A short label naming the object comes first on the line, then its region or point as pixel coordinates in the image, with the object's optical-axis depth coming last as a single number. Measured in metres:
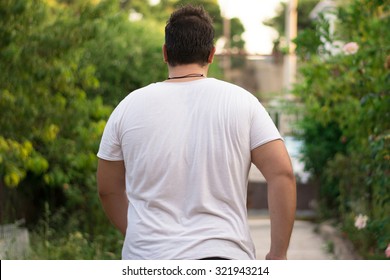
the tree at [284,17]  75.78
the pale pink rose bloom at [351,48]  11.03
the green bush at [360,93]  9.93
